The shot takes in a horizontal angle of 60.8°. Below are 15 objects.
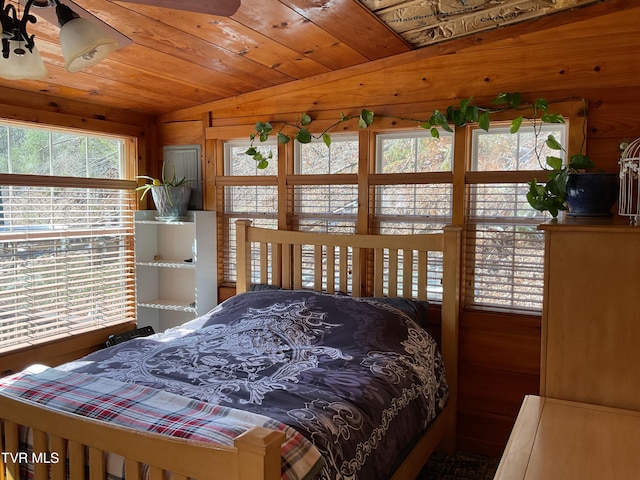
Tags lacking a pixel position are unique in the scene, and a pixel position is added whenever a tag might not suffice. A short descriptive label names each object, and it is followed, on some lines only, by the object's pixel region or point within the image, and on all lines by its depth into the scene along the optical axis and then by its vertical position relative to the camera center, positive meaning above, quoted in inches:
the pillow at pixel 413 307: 114.3 -19.9
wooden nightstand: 51.1 -23.9
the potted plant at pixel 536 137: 81.6 +16.9
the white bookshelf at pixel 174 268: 145.6 -15.5
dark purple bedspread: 74.7 -25.9
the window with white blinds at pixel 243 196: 143.8 +4.4
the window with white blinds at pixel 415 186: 122.0 +6.1
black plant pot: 80.1 +2.7
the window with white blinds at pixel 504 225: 112.5 -2.7
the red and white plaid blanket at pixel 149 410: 61.5 -24.5
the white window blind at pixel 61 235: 122.0 -5.4
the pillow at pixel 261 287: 135.6 -18.6
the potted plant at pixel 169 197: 144.6 +4.2
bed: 60.3 -25.0
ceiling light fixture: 55.5 +17.8
